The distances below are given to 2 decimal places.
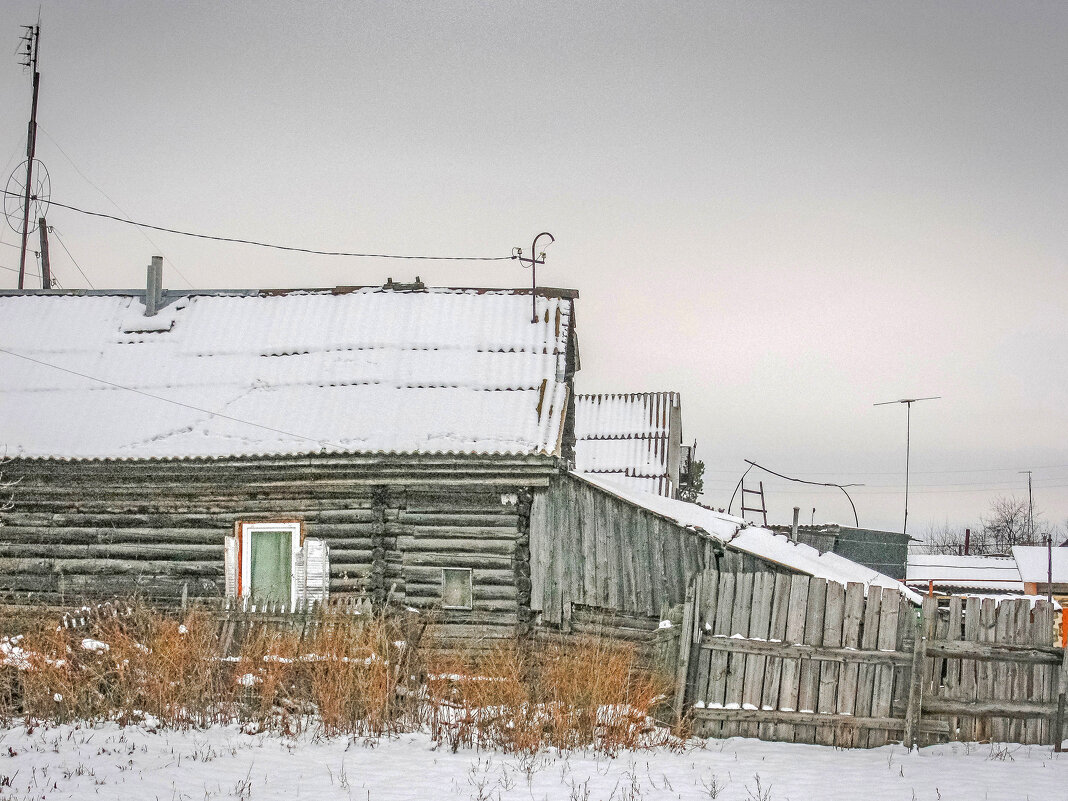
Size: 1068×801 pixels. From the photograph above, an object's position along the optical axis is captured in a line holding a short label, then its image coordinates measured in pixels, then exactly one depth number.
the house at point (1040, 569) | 41.97
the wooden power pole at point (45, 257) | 28.98
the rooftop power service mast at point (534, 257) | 21.02
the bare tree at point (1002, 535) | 92.76
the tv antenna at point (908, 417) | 39.62
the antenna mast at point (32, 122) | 28.36
